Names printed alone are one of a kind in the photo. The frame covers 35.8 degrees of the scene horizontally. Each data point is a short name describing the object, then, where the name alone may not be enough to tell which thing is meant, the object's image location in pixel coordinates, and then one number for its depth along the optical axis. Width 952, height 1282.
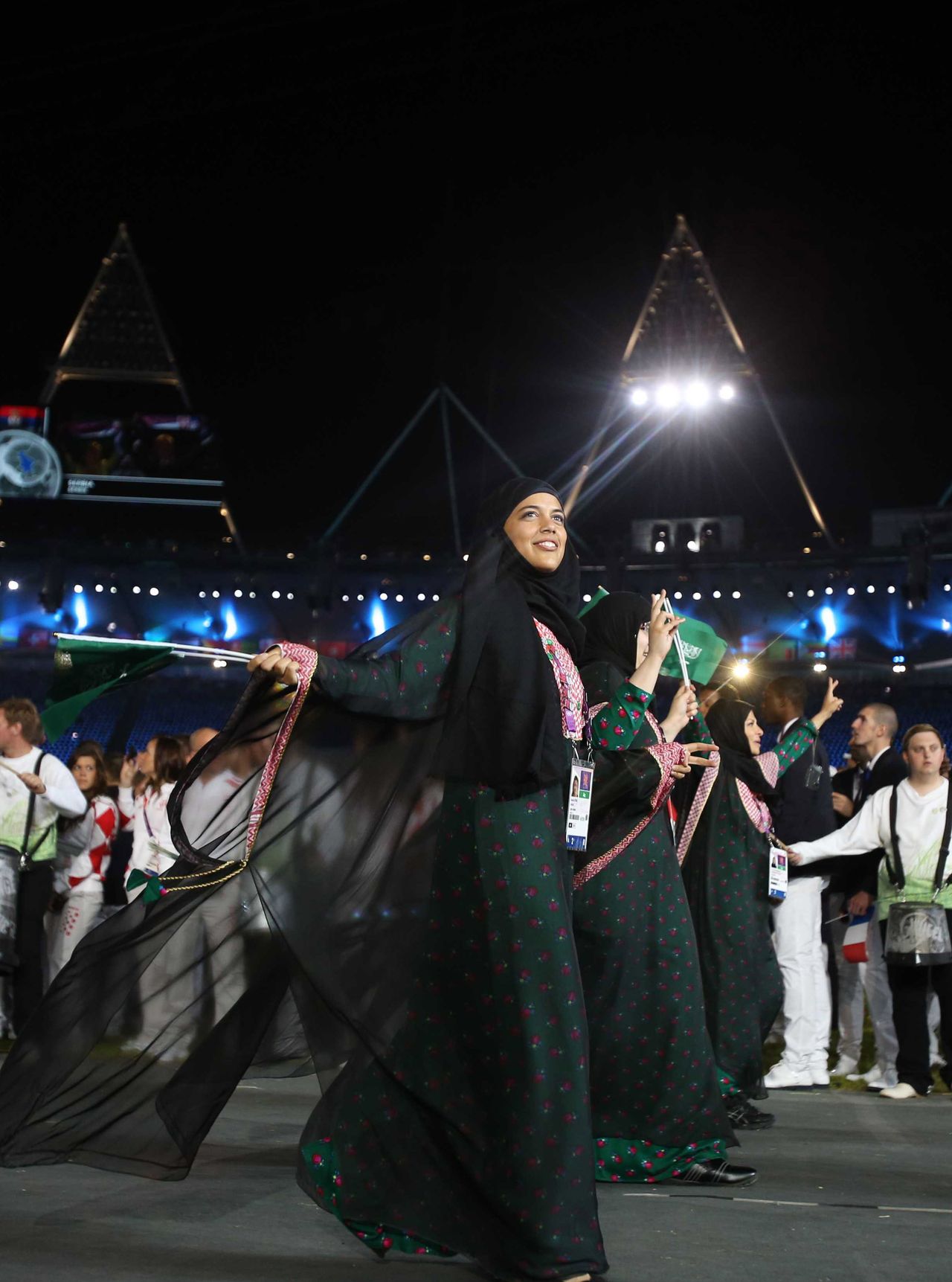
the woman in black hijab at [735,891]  5.54
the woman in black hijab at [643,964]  4.09
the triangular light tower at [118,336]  31.12
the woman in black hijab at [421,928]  3.08
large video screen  32.16
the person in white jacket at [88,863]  8.34
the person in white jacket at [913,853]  6.39
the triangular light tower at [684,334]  26.16
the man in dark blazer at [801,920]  6.73
